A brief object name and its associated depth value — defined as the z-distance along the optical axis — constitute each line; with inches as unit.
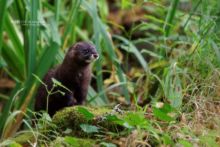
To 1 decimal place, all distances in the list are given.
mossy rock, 302.2
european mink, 376.2
